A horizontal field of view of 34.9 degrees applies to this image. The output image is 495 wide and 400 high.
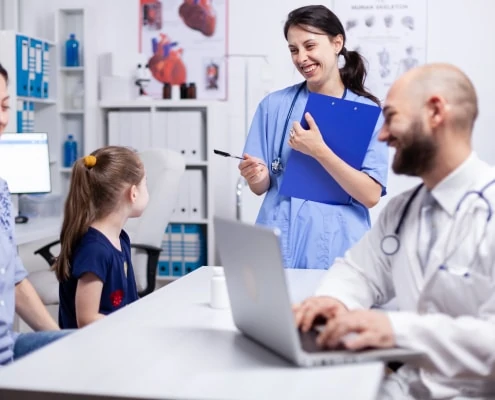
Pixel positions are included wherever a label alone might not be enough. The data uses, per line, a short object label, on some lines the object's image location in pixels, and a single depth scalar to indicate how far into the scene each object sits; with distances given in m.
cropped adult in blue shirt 1.84
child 2.29
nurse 2.42
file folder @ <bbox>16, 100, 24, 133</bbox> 4.49
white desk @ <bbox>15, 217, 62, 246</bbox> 3.50
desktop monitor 4.04
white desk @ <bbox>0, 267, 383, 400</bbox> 1.19
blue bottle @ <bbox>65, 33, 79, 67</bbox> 5.11
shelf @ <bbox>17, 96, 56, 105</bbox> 4.61
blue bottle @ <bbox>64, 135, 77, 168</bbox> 5.17
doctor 1.32
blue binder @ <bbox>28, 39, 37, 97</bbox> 4.62
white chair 3.31
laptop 1.25
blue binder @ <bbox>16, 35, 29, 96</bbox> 4.45
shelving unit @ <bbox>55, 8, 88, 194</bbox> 5.14
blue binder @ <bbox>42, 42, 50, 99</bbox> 4.83
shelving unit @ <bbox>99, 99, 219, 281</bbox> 4.83
